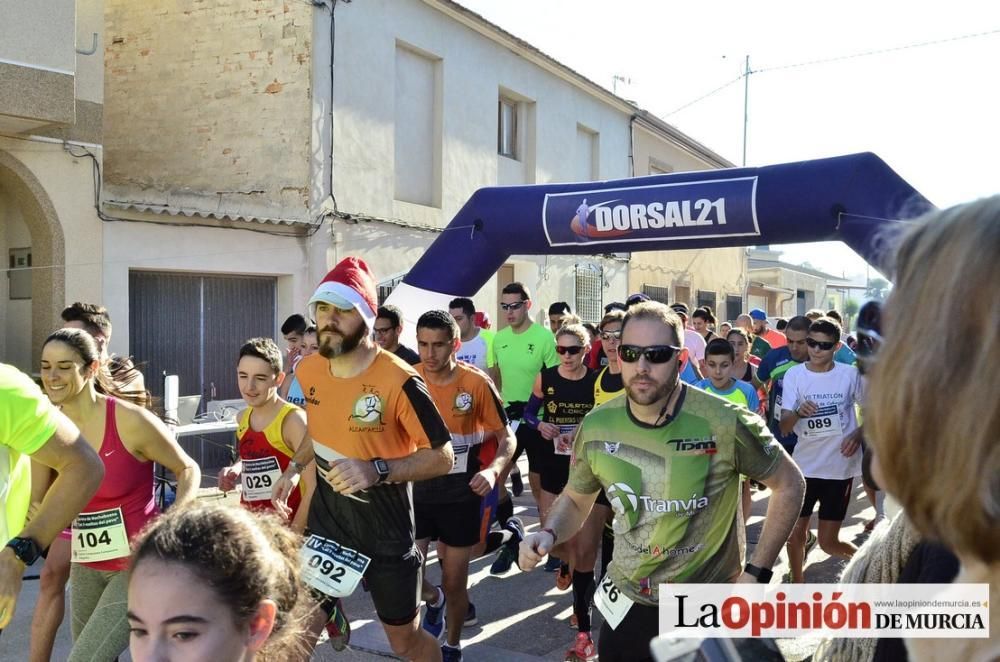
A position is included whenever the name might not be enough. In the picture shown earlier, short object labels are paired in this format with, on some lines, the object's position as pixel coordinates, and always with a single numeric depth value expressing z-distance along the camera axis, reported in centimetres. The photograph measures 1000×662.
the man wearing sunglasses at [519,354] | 816
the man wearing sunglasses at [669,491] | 315
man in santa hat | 383
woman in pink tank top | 376
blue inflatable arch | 602
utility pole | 2797
